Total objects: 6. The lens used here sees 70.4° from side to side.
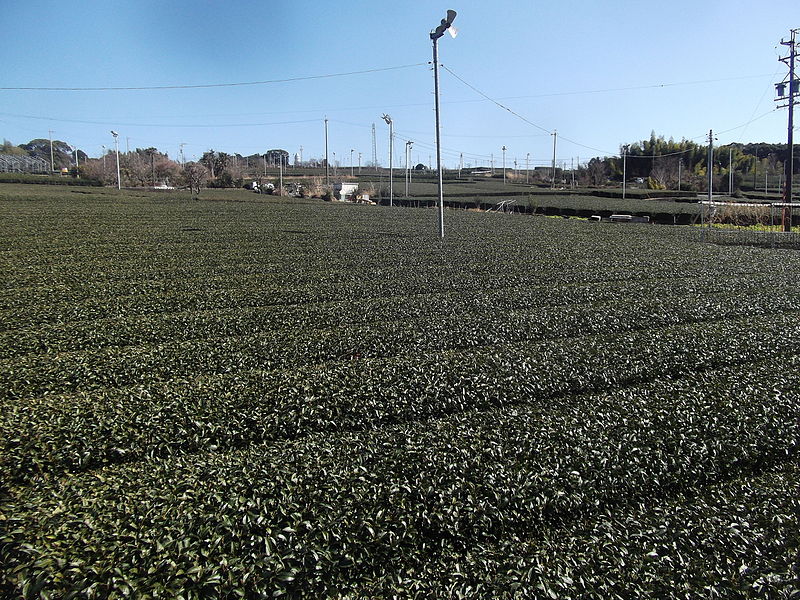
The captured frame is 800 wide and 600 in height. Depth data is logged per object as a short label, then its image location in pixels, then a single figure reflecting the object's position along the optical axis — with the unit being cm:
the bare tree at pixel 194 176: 4906
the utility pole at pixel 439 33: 1622
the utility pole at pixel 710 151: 3398
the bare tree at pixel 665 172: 7144
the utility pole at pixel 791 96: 2802
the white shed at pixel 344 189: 5827
